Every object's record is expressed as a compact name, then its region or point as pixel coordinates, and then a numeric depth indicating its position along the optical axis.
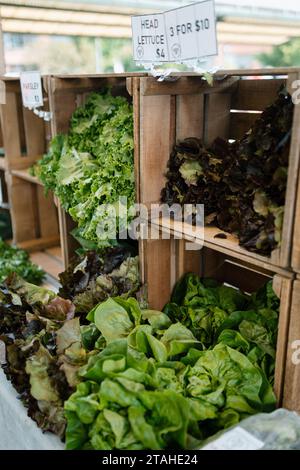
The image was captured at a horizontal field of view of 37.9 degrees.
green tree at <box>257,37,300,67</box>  10.16
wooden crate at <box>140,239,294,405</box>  1.84
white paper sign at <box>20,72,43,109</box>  2.14
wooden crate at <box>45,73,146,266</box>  2.07
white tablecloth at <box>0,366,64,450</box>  1.35
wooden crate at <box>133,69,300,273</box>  1.60
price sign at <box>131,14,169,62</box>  1.48
